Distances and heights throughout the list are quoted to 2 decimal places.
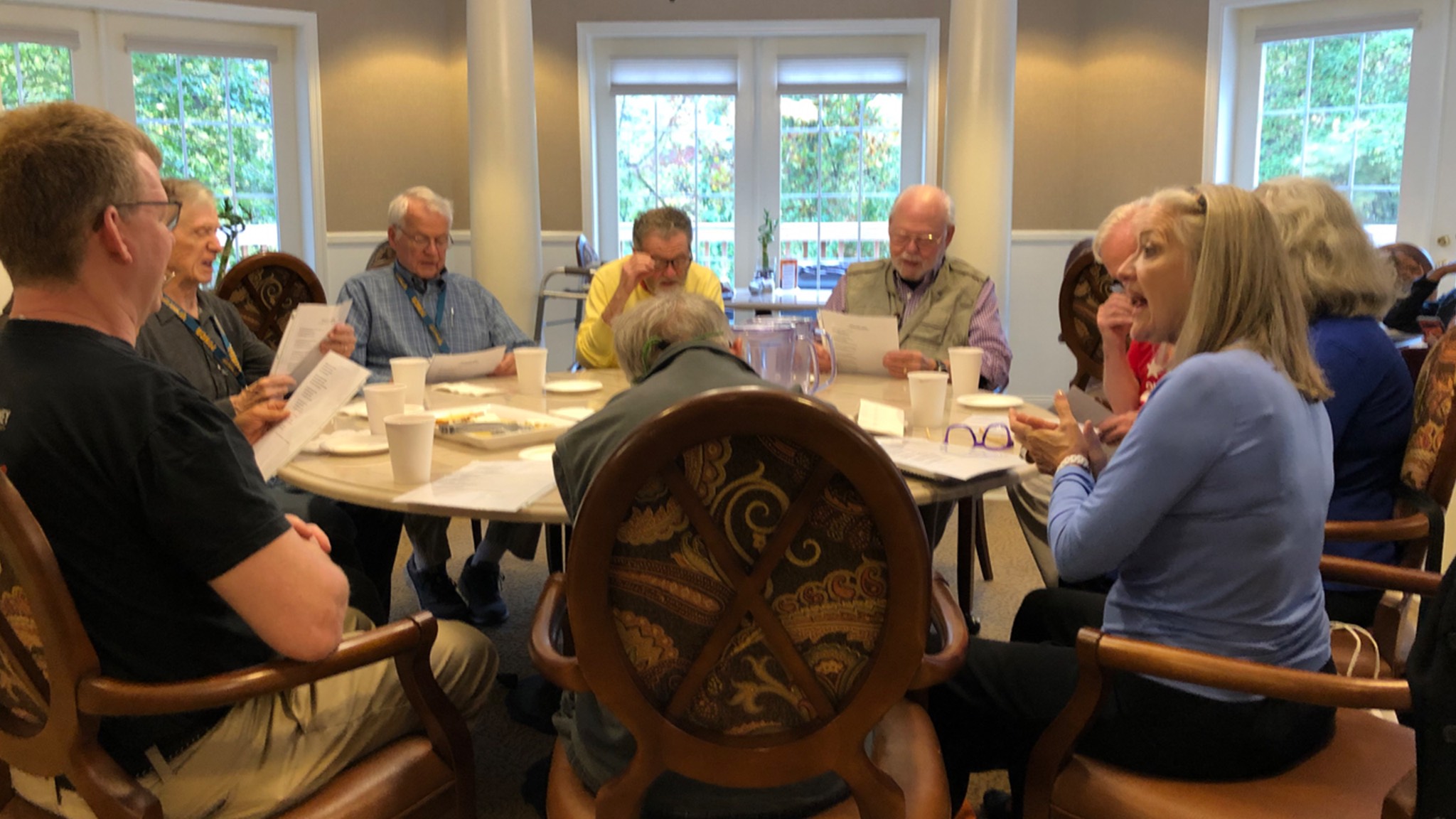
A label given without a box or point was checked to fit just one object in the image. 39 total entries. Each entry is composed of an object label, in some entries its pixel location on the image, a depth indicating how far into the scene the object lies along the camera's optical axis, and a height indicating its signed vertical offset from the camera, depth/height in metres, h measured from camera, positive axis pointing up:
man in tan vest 3.01 -0.12
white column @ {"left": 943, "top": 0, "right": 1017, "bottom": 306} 4.97 +0.58
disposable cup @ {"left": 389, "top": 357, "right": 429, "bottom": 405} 2.29 -0.27
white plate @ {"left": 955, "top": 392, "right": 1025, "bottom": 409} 2.37 -0.34
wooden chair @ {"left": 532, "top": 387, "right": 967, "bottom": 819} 0.98 -0.34
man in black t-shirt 1.09 -0.24
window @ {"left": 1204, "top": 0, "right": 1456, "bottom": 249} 4.87 +0.72
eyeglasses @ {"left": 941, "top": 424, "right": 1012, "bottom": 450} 1.95 -0.35
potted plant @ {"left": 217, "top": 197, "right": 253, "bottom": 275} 5.11 +0.13
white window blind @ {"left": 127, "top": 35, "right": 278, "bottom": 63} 5.44 +1.04
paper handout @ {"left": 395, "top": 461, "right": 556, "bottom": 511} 1.55 -0.36
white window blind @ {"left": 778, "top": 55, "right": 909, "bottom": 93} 6.07 +0.99
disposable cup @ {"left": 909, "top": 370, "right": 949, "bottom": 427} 2.10 -0.29
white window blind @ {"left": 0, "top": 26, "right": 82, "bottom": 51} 5.10 +1.01
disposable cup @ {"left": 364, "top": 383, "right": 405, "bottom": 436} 1.98 -0.29
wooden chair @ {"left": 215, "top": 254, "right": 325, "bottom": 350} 3.27 -0.13
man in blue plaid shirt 2.84 -0.23
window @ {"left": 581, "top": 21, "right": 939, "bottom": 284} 6.07 +0.67
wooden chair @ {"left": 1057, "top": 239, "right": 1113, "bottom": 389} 3.44 -0.18
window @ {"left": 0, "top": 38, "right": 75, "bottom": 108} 5.13 +0.84
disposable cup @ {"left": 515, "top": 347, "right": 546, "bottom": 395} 2.55 -0.29
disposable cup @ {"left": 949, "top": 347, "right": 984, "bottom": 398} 2.47 -0.28
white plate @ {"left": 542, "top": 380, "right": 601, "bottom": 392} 2.56 -0.33
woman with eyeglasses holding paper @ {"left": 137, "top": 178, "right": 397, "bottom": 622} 2.29 -0.20
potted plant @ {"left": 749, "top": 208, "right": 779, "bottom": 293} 5.50 -0.09
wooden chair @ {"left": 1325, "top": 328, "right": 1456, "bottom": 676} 1.66 -0.38
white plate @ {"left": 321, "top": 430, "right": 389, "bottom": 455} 1.89 -0.35
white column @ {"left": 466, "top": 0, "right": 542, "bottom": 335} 5.23 +0.46
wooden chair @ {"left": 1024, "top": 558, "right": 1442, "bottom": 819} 1.11 -0.60
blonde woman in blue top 1.23 -0.30
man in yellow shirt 3.01 -0.08
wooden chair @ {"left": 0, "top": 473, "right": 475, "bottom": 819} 1.04 -0.45
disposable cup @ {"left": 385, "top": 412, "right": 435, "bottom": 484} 1.67 -0.31
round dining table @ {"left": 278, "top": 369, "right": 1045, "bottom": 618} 1.59 -0.36
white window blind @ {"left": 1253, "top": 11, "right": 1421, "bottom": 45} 4.91 +1.06
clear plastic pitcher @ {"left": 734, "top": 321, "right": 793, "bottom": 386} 2.04 -0.19
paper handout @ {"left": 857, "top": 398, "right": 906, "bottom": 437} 2.01 -0.32
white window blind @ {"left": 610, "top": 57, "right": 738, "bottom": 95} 6.15 +1.00
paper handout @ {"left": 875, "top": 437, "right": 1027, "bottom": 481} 1.65 -0.34
